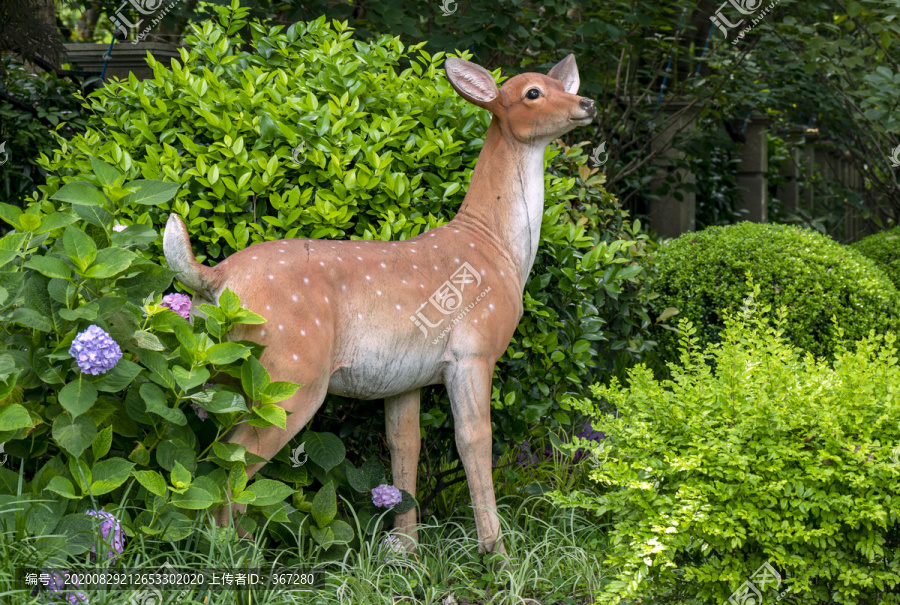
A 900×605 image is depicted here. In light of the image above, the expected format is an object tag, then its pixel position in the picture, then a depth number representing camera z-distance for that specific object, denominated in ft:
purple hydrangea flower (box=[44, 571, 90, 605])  8.42
